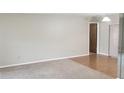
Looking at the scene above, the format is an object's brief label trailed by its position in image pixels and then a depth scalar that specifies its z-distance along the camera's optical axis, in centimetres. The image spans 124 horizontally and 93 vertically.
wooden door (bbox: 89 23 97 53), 497
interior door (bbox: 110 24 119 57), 433
